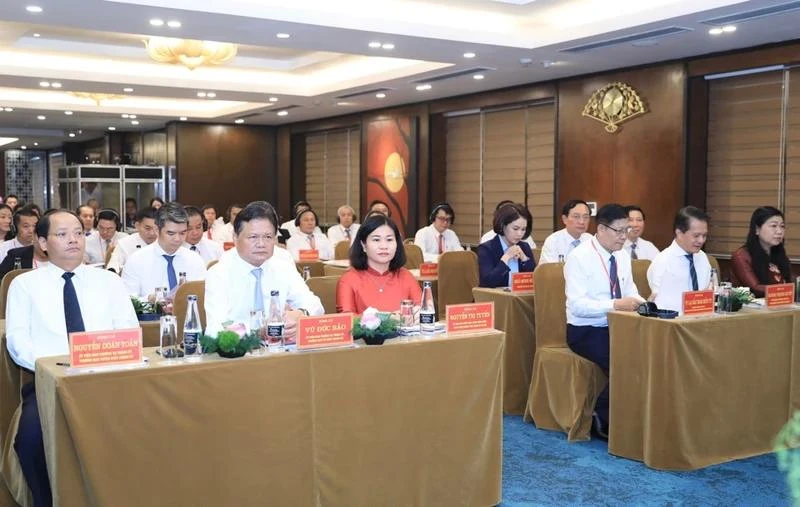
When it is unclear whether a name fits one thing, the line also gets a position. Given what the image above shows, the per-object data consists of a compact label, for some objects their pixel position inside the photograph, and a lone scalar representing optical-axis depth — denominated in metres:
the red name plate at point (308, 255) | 7.63
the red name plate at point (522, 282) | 5.19
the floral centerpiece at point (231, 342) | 2.78
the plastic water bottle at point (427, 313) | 3.37
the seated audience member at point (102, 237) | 7.33
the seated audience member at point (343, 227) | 9.52
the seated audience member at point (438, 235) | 8.71
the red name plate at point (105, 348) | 2.58
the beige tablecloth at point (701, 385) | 3.92
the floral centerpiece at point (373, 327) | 3.06
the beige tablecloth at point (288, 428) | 2.56
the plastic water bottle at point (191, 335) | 2.85
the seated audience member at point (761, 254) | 5.06
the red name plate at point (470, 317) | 3.33
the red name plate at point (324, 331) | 2.93
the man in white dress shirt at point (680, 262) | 4.59
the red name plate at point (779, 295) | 4.34
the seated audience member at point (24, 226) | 6.21
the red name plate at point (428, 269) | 6.61
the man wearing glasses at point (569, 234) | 6.24
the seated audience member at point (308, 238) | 8.66
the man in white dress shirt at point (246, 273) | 3.43
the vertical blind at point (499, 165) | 9.38
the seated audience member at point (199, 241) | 6.57
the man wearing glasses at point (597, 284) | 4.48
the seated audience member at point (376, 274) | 3.83
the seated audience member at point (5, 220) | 6.68
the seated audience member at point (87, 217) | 8.12
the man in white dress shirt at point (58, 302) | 3.11
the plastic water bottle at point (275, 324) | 2.98
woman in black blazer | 5.46
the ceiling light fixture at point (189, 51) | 7.30
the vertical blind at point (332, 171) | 12.77
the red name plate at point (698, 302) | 4.01
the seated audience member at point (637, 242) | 6.97
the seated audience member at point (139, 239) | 6.09
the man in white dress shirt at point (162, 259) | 4.84
